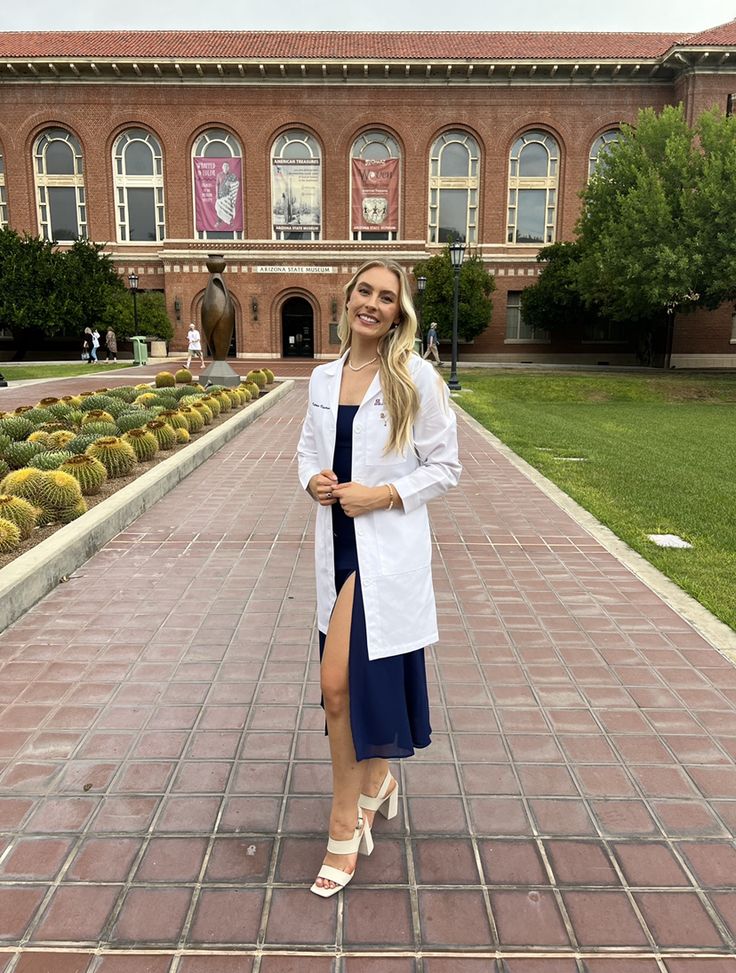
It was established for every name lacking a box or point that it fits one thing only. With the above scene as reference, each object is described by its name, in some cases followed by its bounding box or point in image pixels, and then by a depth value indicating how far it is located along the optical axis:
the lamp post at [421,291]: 30.57
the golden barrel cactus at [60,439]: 9.51
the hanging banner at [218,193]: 37.72
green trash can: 30.94
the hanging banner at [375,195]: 37.78
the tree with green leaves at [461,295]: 32.59
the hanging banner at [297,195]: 38.00
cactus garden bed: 6.71
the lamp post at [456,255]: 19.91
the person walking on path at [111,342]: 33.16
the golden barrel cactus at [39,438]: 9.61
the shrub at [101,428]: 10.12
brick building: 36.72
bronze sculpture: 19.19
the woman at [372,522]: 2.38
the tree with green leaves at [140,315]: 34.56
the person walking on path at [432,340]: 27.36
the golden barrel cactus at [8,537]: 5.78
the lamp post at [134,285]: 33.09
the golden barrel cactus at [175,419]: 11.73
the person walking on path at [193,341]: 27.53
